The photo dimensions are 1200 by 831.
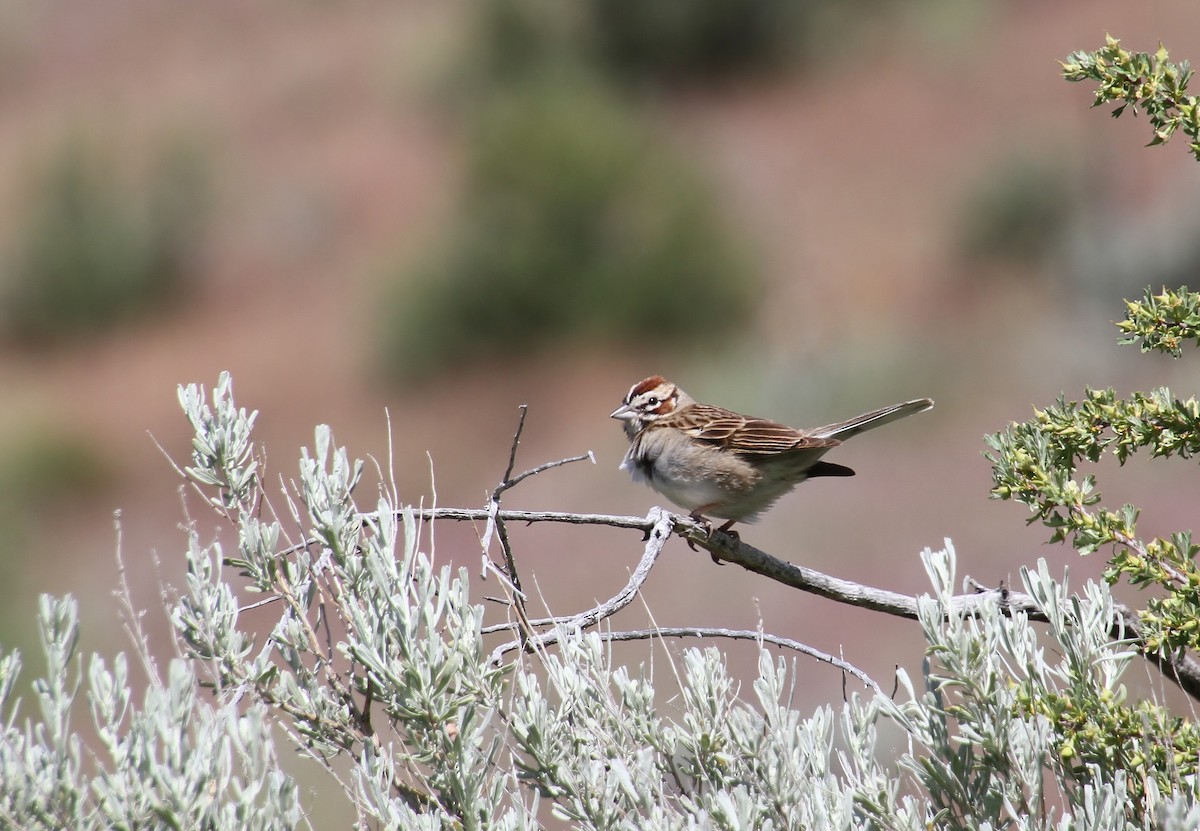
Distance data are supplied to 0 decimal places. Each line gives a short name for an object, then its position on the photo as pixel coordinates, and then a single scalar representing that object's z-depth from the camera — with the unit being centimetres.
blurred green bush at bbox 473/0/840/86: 7587
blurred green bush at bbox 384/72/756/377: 5541
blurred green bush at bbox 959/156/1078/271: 5356
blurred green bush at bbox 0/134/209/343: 6587
